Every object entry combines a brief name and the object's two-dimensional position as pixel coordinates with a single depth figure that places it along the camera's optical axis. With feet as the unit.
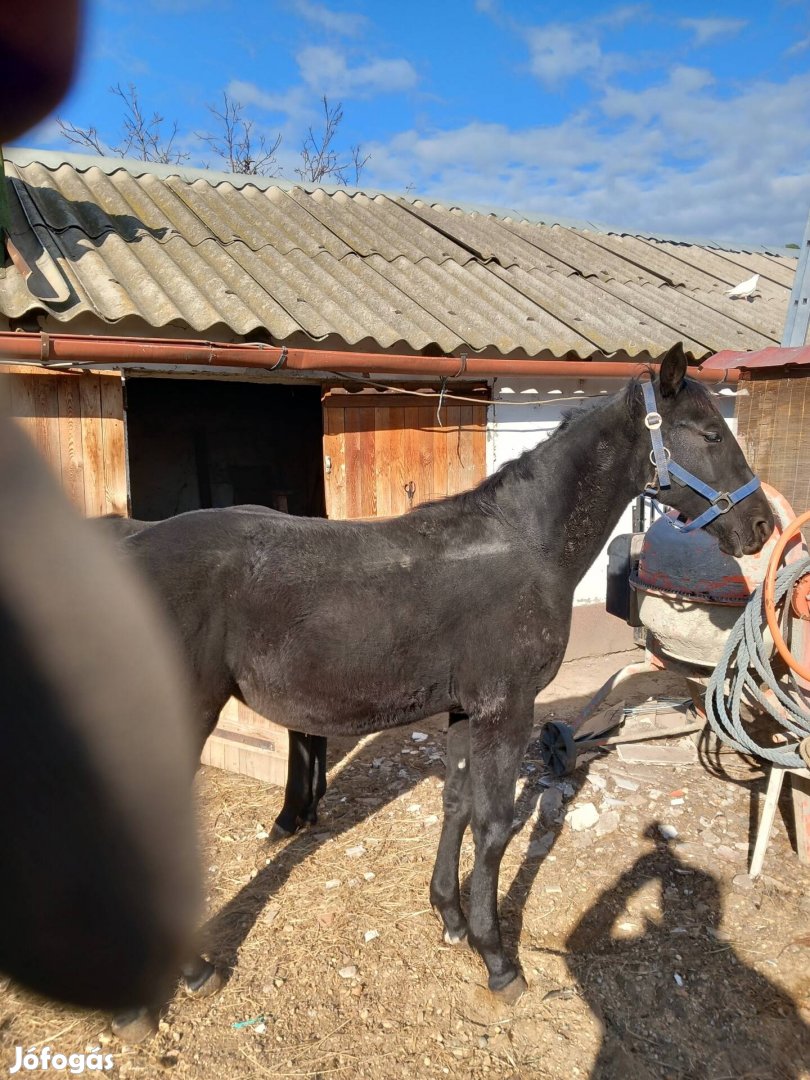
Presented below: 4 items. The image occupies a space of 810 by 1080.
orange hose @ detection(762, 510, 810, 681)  9.78
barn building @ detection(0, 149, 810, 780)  15.78
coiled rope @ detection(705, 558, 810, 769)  10.44
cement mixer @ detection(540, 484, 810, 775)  10.64
